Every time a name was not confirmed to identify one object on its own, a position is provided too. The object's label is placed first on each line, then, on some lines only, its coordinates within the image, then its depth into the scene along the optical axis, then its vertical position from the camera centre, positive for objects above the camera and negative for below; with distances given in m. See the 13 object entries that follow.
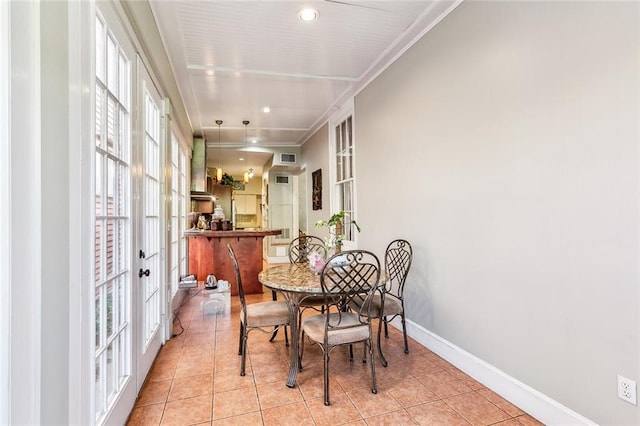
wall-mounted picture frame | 6.02 +0.54
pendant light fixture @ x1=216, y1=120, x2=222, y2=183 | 6.67 +0.92
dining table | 2.28 -0.52
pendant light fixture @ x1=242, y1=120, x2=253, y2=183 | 6.82 +1.66
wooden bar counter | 5.03 -0.61
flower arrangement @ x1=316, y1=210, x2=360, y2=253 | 2.72 -0.19
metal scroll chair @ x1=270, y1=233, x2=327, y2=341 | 3.73 -0.41
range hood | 6.45 +1.08
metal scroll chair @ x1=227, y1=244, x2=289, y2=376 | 2.53 -0.82
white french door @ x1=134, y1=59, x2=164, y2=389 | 2.17 -0.07
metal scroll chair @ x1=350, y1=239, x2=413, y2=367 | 2.72 -0.72
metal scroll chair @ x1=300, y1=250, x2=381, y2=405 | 2.18 -0.80
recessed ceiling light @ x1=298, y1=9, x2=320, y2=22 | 2.56 +1.67
